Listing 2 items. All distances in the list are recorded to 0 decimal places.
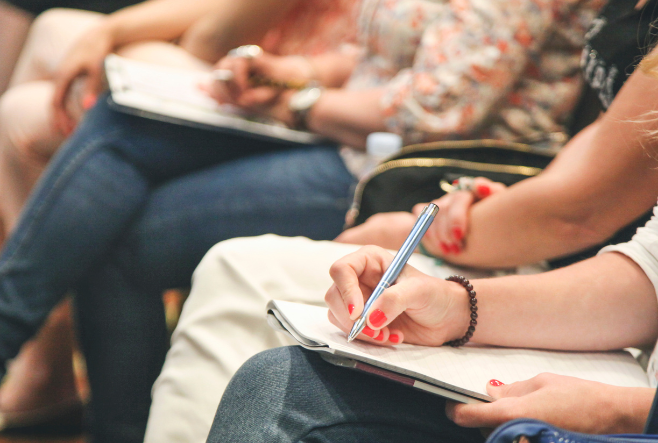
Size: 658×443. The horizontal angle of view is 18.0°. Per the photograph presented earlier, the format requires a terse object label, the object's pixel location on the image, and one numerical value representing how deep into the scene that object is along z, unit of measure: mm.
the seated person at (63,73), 2833
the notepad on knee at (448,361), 1887
